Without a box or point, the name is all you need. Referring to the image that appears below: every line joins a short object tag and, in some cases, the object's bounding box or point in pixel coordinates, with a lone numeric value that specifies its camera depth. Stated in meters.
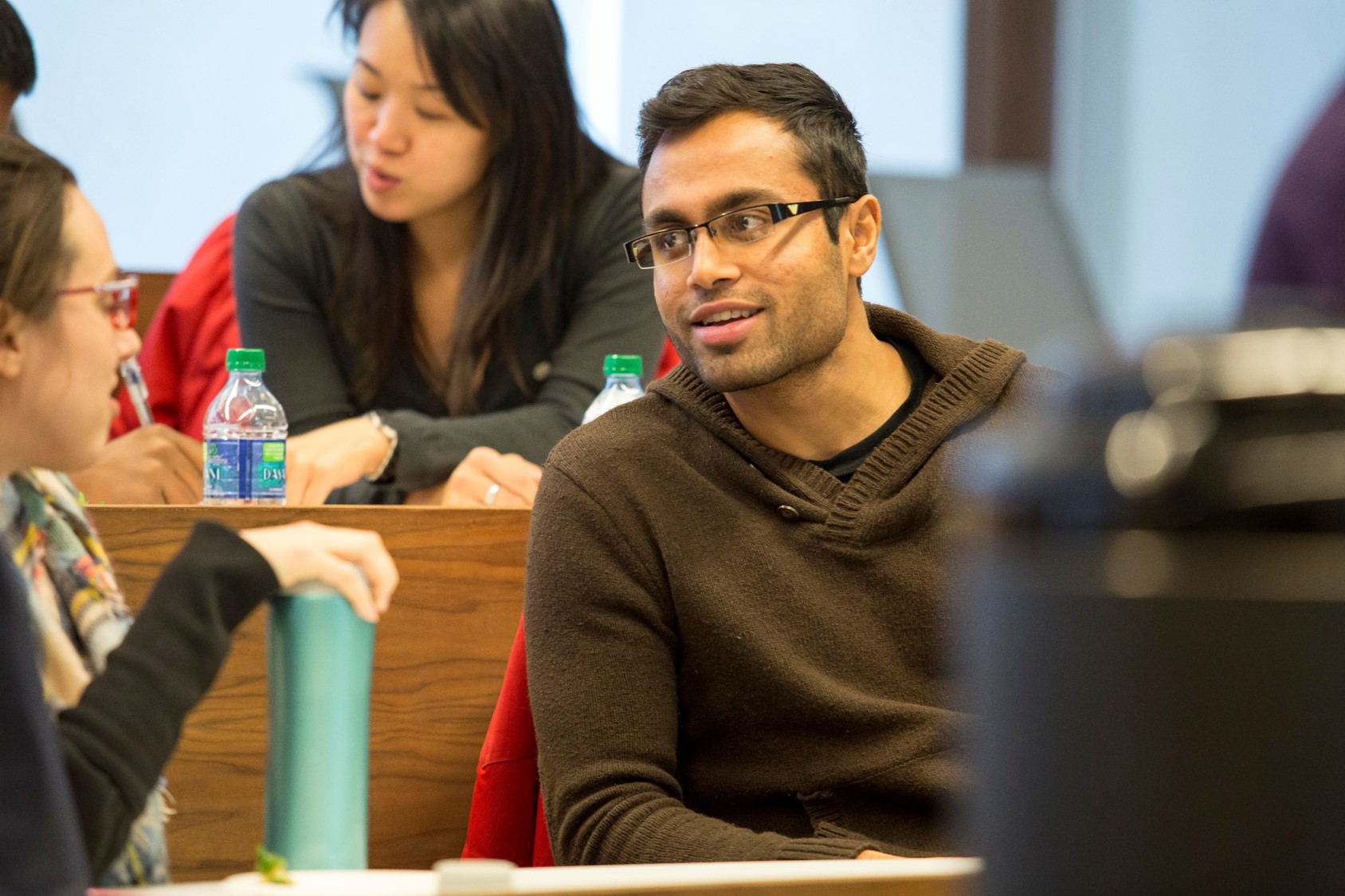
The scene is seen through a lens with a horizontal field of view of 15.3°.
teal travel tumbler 2.48
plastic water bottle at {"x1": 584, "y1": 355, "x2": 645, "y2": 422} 3.89
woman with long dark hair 3.97
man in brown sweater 3.44
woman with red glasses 2.21
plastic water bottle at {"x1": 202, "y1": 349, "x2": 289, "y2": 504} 3.71
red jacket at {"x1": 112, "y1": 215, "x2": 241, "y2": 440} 4.05
